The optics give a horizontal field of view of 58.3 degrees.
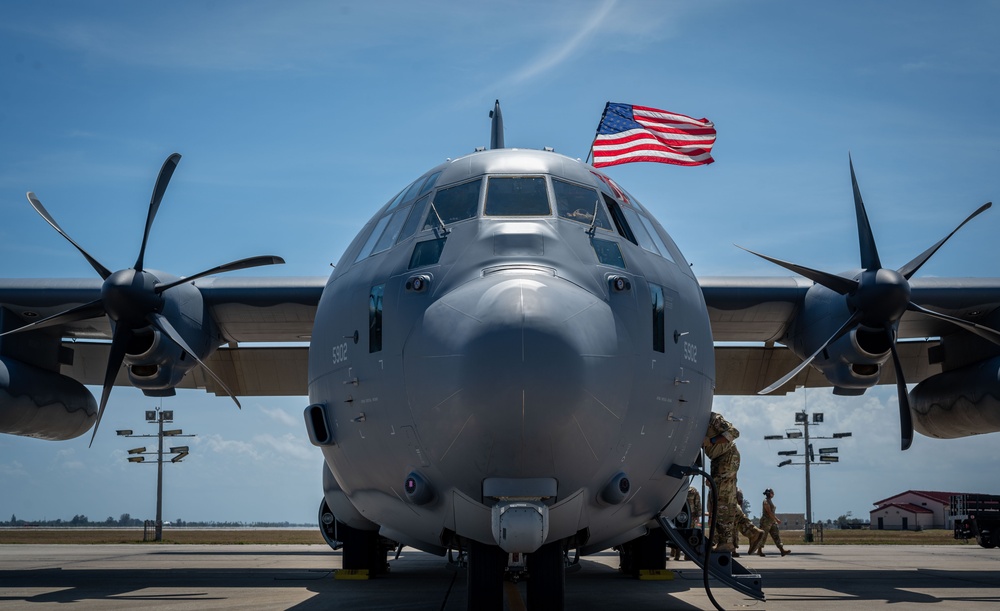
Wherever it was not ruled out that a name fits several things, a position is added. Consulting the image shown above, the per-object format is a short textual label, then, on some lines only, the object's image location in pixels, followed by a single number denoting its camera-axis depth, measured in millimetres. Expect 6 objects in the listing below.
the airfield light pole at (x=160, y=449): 38594
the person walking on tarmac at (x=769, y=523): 22062
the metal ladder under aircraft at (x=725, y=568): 8289
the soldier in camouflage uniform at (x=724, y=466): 14445
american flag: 16625
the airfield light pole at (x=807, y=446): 43438
